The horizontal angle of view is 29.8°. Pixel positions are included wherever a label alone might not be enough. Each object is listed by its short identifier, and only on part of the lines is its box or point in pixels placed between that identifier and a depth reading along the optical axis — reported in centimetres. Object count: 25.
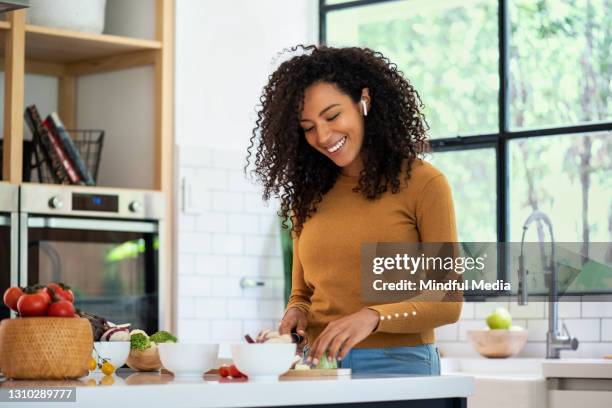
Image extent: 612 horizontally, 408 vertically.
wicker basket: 208
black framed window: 482
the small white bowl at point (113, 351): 243
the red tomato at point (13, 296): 215
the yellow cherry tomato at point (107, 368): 226
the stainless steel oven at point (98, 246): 453
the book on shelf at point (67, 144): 479
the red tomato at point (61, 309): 214
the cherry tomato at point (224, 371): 216
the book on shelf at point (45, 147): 475
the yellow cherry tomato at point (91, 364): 216
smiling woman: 259
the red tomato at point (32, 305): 212
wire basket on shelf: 476
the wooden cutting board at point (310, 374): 215
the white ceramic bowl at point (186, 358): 214
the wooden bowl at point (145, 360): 251
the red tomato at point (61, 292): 218
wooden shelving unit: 459
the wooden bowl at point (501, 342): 470
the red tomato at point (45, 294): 215
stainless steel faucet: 461
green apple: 477
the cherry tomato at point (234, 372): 215
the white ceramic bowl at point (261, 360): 204
